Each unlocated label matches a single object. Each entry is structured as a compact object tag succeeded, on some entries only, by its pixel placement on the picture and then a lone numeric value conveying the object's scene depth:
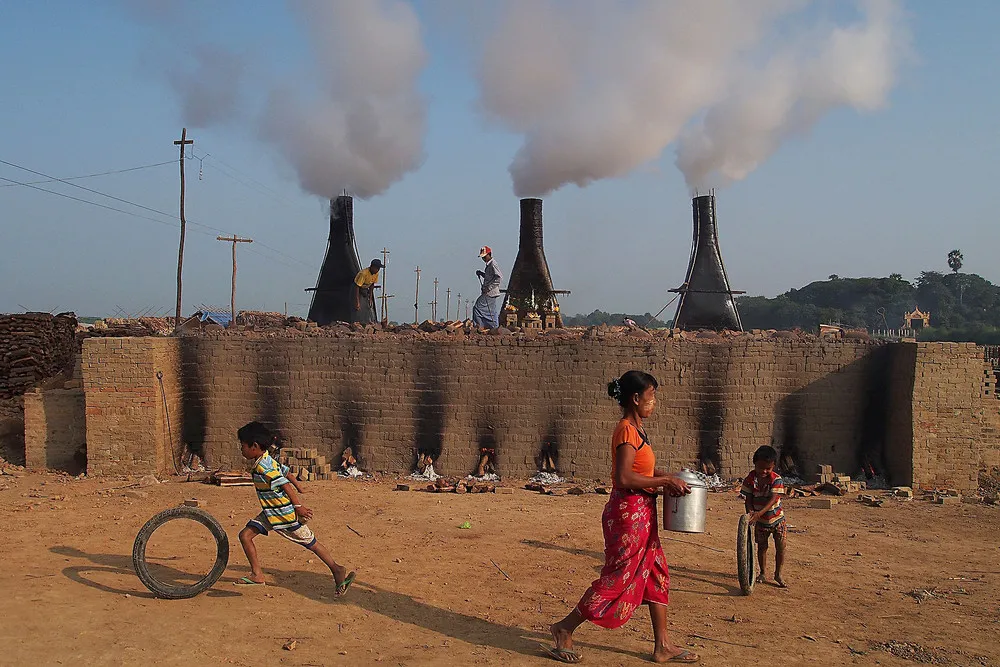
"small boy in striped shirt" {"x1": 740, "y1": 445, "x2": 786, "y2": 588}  5.56
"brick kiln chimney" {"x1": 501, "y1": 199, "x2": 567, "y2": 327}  14.58
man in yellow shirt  14.08
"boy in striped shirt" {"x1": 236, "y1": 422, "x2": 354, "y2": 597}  5.06
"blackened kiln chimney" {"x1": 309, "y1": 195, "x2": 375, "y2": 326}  15.16
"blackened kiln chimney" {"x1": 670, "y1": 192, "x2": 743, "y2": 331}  14.19
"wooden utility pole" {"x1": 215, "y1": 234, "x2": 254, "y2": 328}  19.41
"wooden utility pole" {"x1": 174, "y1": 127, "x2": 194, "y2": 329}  14.90
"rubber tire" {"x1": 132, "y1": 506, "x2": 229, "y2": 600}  5.09
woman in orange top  4.00
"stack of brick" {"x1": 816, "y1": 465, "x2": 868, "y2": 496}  9.66
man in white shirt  12.58
